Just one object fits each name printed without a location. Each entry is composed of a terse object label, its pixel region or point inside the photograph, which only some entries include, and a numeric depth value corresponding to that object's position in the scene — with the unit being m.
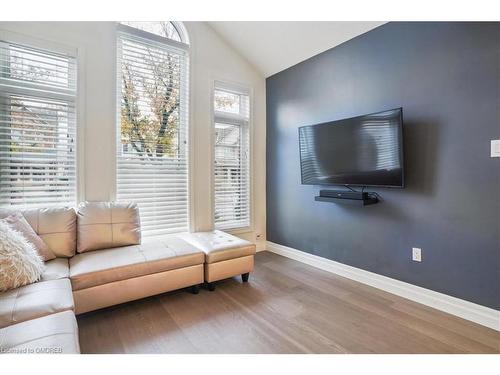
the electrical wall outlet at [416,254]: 2.37
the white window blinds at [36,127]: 2.34
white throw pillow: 1.60
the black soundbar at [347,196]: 2.62
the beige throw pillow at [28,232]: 2.02
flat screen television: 2.34
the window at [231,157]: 3.55
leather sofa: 1.40
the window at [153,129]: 2.88
